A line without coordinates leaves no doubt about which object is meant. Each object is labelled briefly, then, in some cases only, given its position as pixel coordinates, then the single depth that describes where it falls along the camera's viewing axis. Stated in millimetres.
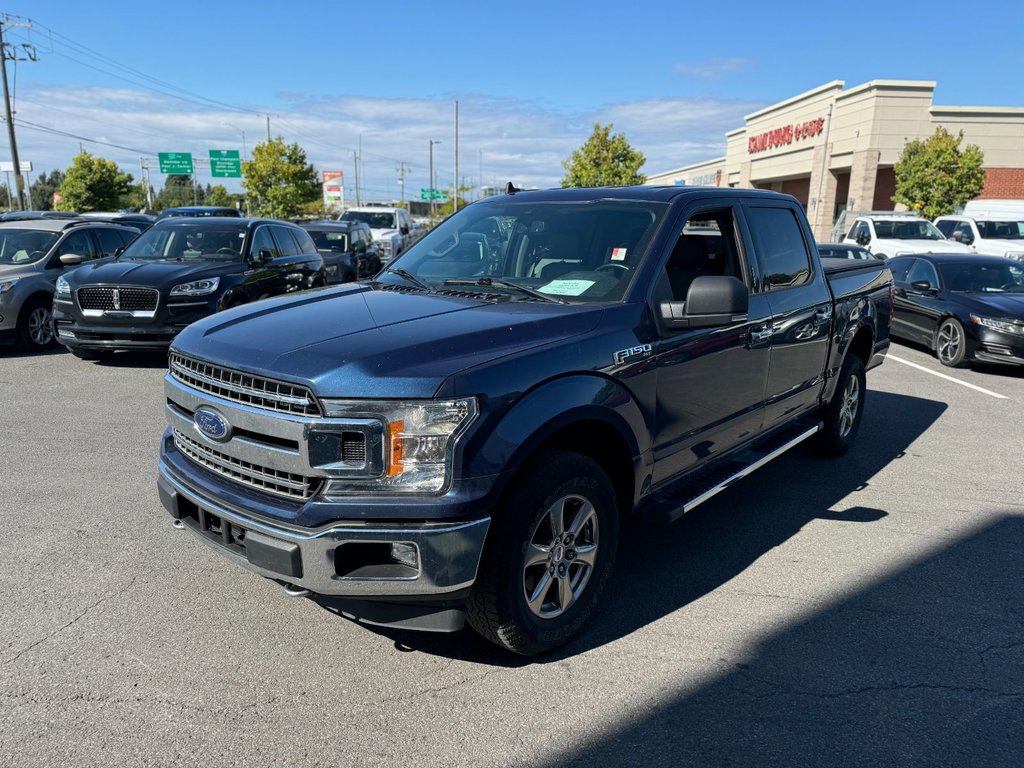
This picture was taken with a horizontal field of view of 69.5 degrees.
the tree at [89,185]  47938
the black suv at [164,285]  8742
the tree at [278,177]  49531
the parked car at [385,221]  24766
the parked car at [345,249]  15266
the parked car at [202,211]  21484
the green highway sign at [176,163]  58438
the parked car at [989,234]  18688
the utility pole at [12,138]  33531
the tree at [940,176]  28688
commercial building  36406
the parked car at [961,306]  9688
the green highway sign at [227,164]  56906
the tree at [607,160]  44188
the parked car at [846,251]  14219
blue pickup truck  2664
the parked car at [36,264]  9852
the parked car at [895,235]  17281
